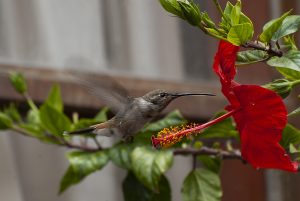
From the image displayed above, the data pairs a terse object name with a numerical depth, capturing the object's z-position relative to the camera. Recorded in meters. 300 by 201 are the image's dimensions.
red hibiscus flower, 1.53
